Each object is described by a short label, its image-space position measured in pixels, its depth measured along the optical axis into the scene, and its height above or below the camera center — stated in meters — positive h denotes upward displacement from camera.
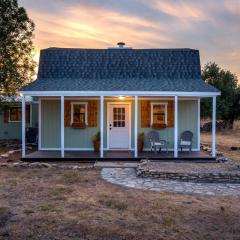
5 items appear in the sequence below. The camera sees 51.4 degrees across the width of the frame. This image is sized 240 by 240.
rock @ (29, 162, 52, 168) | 8.63 -1.59
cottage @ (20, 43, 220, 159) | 9.64 +0.96
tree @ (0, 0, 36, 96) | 13.06 +3.85
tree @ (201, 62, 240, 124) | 22.22 +2.63
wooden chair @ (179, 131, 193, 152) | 10.50 -0.80
